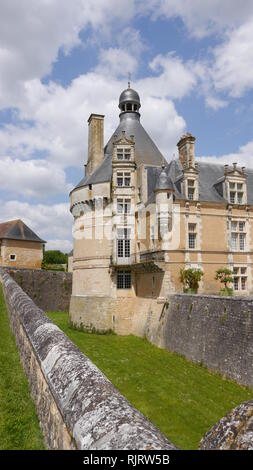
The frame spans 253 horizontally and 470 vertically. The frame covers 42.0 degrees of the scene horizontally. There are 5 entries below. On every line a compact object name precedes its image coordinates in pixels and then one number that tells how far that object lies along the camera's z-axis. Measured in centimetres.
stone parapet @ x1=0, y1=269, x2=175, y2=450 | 221
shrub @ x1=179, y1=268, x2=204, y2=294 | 1922
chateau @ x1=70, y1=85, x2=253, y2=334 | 2019
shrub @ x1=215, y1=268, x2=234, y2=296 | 1967
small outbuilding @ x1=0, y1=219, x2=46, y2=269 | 3784
